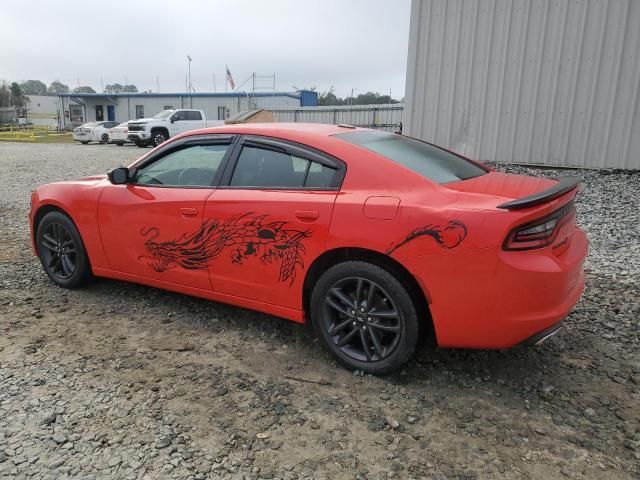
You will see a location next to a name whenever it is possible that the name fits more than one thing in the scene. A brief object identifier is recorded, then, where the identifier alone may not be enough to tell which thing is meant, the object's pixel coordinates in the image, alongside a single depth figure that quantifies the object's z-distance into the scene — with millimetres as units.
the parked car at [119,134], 25508
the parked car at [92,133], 27772
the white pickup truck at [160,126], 23469
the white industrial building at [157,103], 36469
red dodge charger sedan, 2572
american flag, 42156
